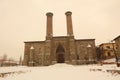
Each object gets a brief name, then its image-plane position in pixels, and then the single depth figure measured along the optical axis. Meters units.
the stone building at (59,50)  35.19
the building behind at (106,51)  47.53
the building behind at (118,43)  34.04
